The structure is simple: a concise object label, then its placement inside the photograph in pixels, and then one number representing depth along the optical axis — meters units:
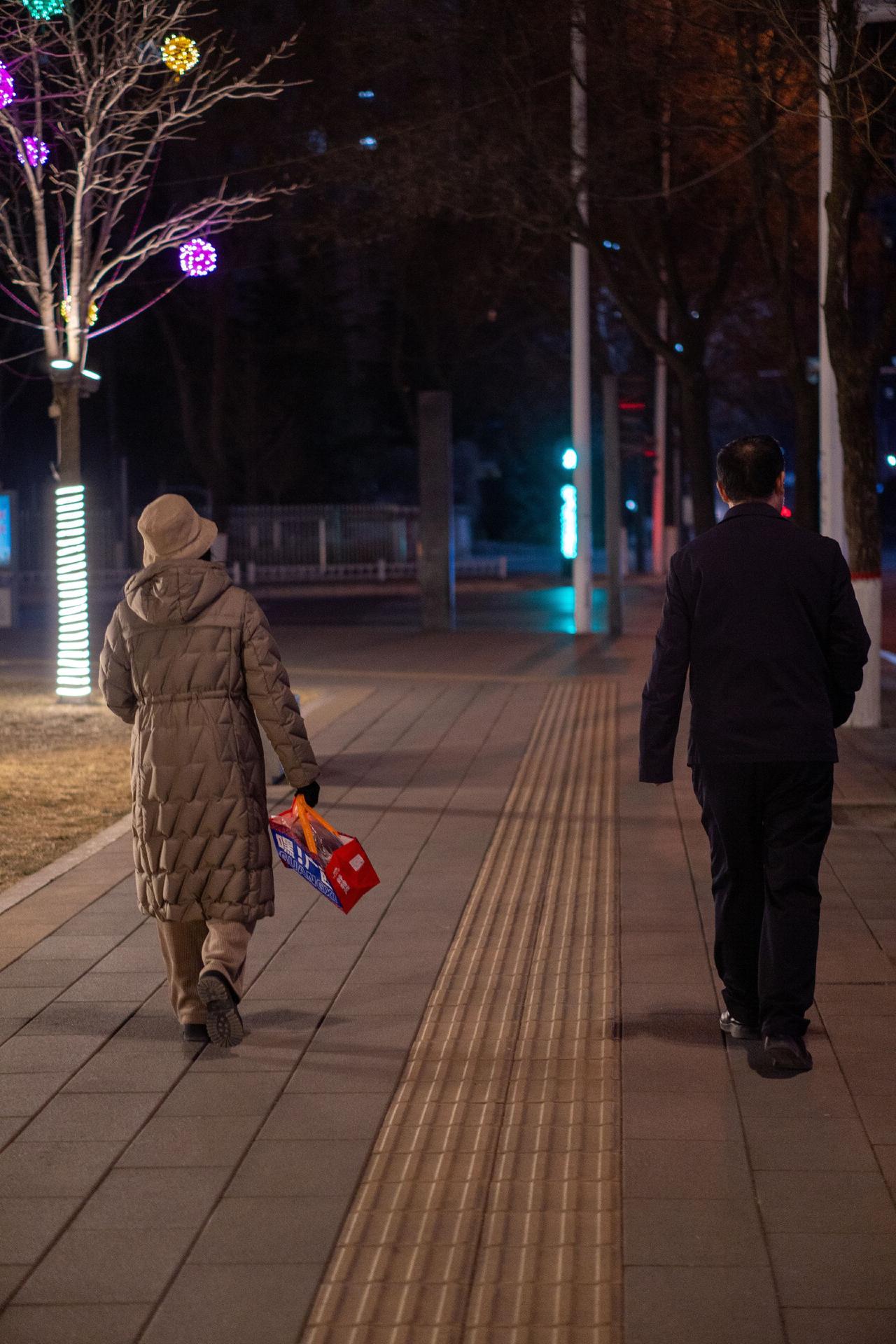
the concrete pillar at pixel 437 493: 23.61
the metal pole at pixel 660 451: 39.06
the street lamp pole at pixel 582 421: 22.12
